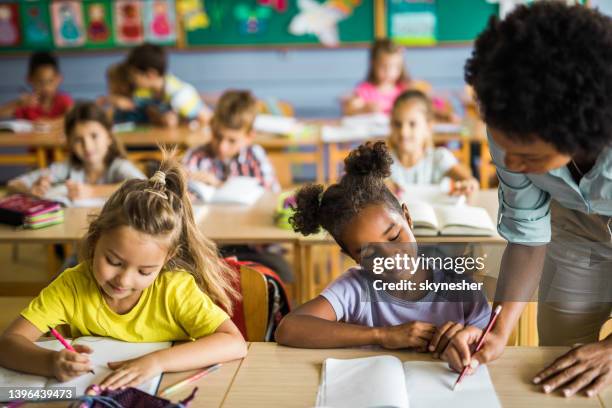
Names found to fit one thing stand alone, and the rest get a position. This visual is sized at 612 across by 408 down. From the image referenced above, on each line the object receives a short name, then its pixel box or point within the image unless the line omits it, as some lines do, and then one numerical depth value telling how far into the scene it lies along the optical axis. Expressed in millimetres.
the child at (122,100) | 4574
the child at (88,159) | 3062
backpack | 1787
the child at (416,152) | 3016
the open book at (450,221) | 2295
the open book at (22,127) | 4582
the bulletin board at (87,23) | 5406
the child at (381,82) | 4535
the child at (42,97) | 4906
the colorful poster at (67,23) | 5418
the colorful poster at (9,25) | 5449
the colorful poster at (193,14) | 5363
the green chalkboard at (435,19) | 5215
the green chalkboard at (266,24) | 5312
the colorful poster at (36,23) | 5422
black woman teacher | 982
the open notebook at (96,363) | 1280
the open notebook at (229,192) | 2820
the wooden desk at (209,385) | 1228
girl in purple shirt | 1468
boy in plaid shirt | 3236
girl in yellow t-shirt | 1372
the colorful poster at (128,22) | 5402
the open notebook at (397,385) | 1181
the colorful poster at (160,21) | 5395
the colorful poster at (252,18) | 5344
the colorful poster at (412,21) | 5215
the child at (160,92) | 4422
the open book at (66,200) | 2834
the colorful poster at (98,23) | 5414
